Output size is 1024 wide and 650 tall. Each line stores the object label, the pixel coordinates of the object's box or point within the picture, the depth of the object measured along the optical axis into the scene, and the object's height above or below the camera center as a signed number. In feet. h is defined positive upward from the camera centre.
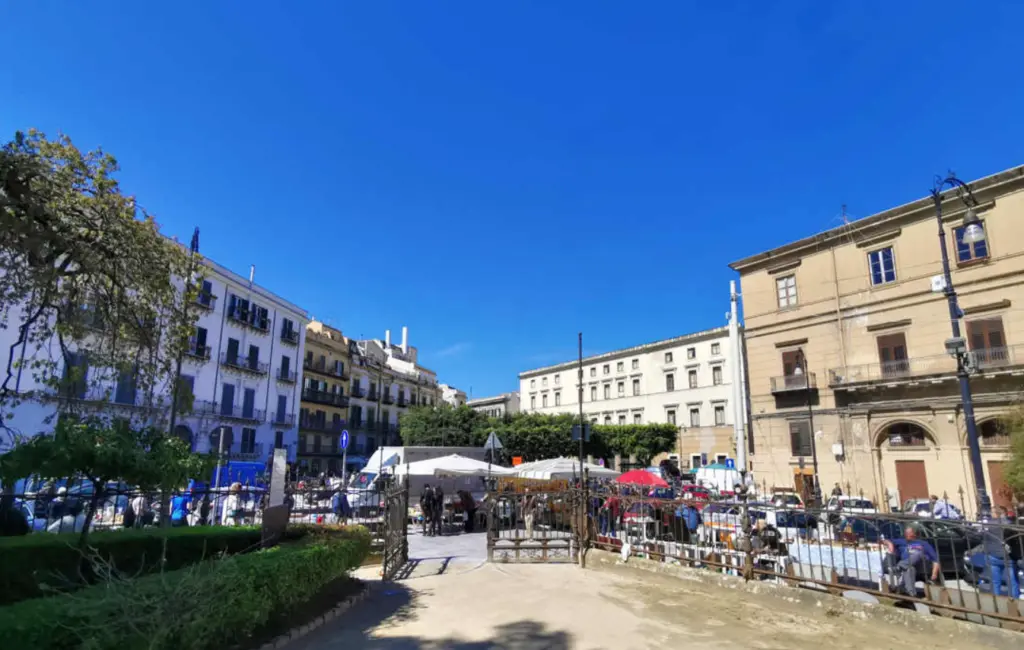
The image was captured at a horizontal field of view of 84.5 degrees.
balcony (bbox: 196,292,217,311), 98.48 +25.20
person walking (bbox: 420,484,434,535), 51.08 -5.72
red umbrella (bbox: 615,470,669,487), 55.27 -3.18
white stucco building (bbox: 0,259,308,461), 100.58 +14.63
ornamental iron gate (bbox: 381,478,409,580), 29.99 -4.59
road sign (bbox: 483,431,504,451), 48.85 +0.29
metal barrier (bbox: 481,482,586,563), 34.91 -5.60
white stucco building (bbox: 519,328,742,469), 158.51 +17.54
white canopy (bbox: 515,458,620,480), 58.34 -2.37
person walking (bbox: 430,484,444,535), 50.22 -6.20
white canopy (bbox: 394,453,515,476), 53.36 -2.07
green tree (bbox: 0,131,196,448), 19.60 +6.90
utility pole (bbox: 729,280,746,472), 84.74 +11.06
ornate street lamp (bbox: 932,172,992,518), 36.96 +6.55
